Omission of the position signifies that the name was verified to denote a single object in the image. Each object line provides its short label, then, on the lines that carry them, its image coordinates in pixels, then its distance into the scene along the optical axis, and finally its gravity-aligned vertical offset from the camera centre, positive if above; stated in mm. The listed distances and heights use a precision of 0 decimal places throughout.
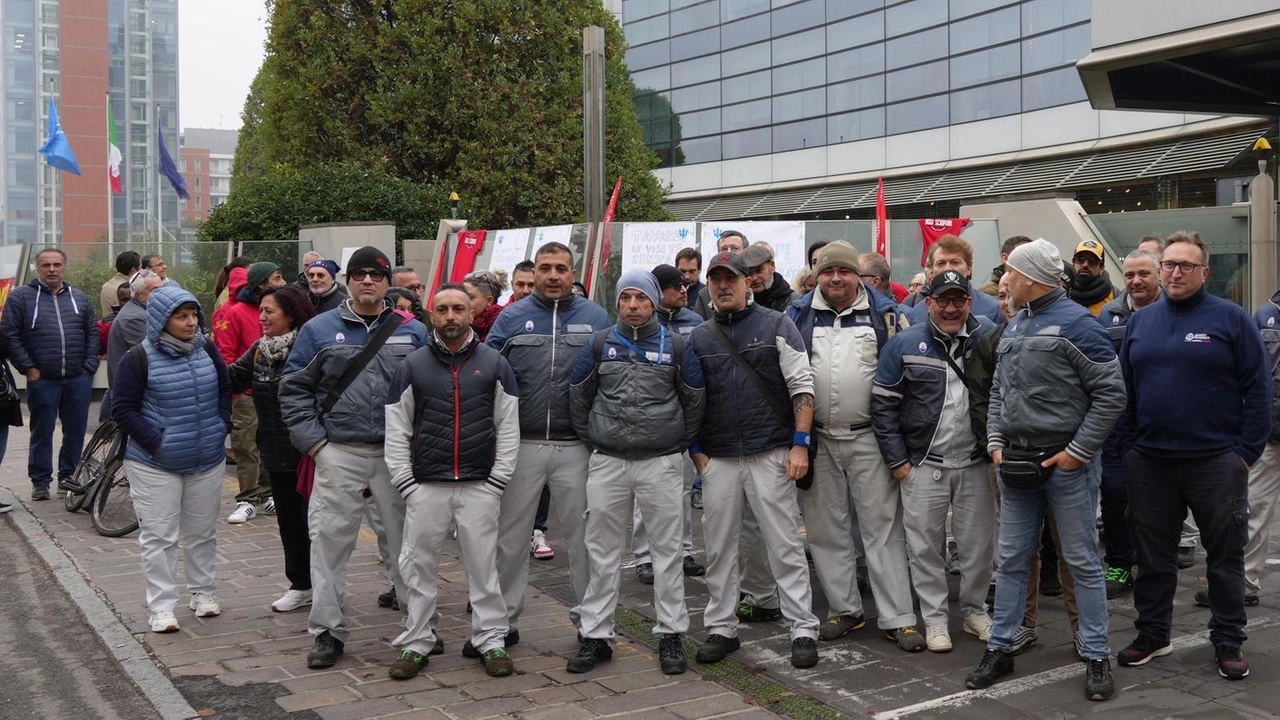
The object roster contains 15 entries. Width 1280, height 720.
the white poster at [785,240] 13242 +1320
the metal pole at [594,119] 15430 +3186
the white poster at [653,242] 13758 +1379
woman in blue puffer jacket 6730 -469
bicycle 9367 -1002
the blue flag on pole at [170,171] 31906 +5274
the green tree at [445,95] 24938 +5703
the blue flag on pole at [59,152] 28953 +5228
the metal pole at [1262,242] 14227 +1362
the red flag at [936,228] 14156 +1536
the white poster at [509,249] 15867 +1515
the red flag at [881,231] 13664 +1469
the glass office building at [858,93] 28953 +7587
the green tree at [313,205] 21172 +2847
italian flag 32844 +5863
